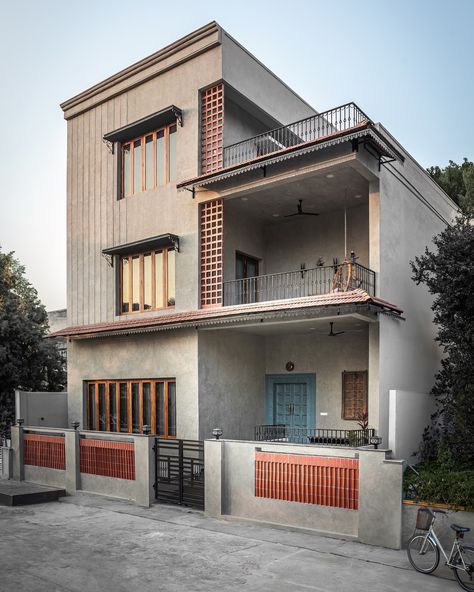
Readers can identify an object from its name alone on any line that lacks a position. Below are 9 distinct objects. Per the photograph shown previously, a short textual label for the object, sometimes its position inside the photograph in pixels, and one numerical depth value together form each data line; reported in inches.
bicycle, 334.2
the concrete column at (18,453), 700.7
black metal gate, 527.5
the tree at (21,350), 855.7
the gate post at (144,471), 545.6
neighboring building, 1395.2
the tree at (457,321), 529.3
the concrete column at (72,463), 622.6
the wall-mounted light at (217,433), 501.0
